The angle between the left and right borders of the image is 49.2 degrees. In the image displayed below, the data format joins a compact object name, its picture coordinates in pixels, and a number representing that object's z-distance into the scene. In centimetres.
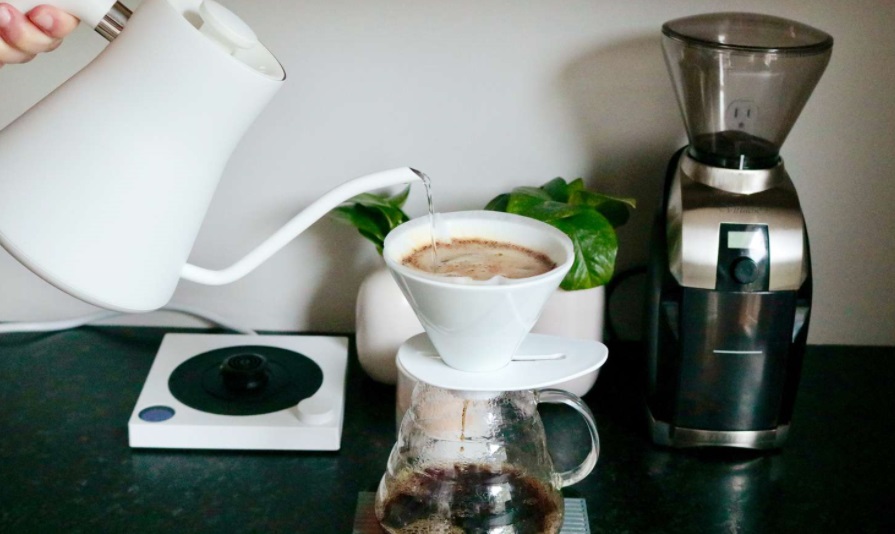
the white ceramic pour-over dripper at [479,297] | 76
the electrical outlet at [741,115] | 108
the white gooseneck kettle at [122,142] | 73
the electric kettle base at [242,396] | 109
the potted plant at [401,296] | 113
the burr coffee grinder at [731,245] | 104
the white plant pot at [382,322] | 117
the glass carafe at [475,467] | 87
